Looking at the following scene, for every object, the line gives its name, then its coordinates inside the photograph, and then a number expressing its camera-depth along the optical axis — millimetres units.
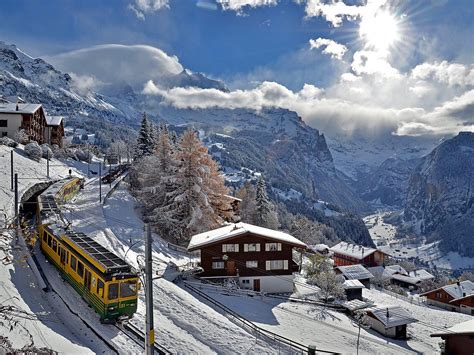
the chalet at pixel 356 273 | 69625
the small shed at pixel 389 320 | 38594
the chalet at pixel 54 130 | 92738
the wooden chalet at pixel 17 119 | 76000
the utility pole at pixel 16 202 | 29012
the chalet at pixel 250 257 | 41875
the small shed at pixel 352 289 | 54344
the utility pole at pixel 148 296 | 11798
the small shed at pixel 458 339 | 29742
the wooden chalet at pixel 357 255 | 102450
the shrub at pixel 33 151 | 63906
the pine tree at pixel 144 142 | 66000
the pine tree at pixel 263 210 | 70625
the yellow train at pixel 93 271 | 20906
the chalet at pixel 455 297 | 65938
